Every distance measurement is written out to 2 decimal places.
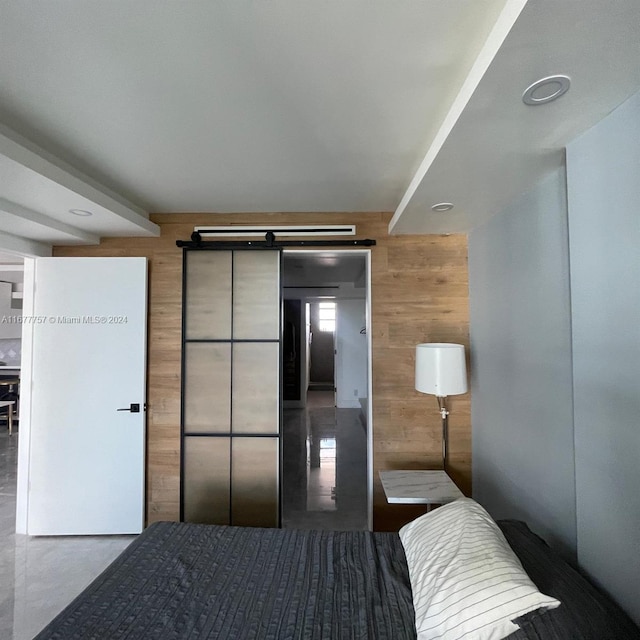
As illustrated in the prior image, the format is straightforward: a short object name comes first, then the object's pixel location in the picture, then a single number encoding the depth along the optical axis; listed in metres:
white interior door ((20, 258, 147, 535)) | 2.79
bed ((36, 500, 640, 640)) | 1.11
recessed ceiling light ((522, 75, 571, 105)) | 1.04
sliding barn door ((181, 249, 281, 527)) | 2.82
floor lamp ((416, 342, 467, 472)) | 2.29
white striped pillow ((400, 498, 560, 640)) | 0.99
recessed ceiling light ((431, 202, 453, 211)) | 2.12
